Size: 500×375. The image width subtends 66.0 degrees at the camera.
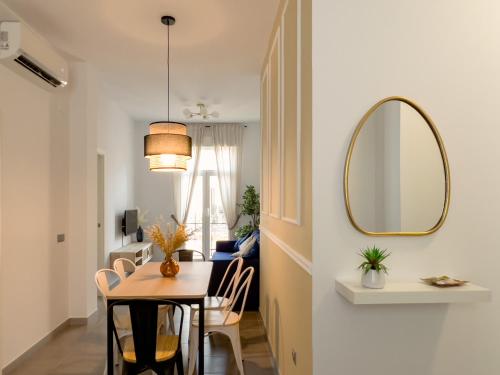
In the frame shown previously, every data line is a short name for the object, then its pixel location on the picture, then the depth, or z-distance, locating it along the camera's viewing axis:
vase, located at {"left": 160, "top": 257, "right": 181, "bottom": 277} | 3.32
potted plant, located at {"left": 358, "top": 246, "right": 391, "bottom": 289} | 1.71
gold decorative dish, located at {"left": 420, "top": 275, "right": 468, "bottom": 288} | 1.72
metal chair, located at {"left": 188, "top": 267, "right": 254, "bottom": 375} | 3.00
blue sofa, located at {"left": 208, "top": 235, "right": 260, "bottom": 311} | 4.89
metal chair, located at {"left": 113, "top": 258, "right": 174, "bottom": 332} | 3.61
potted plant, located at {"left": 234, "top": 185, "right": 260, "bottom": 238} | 7.50
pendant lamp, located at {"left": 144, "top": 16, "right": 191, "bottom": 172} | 3.22
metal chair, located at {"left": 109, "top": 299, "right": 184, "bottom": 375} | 2.22
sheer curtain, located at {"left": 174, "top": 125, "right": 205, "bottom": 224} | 7.96
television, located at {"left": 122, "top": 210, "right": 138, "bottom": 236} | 6.78
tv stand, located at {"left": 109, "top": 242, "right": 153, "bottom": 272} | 6.11
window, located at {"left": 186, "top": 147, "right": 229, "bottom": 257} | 8.07
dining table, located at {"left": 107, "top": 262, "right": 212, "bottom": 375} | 2.50
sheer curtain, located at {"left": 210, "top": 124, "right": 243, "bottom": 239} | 7.96
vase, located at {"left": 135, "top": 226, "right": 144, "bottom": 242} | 7.46
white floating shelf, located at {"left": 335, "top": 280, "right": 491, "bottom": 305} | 1.64
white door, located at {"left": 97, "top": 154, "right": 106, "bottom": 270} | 5.70
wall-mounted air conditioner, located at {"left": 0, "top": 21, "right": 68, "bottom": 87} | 2.95
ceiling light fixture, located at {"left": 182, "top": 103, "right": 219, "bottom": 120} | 6.11
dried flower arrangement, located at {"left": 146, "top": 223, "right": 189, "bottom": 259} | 3.30
